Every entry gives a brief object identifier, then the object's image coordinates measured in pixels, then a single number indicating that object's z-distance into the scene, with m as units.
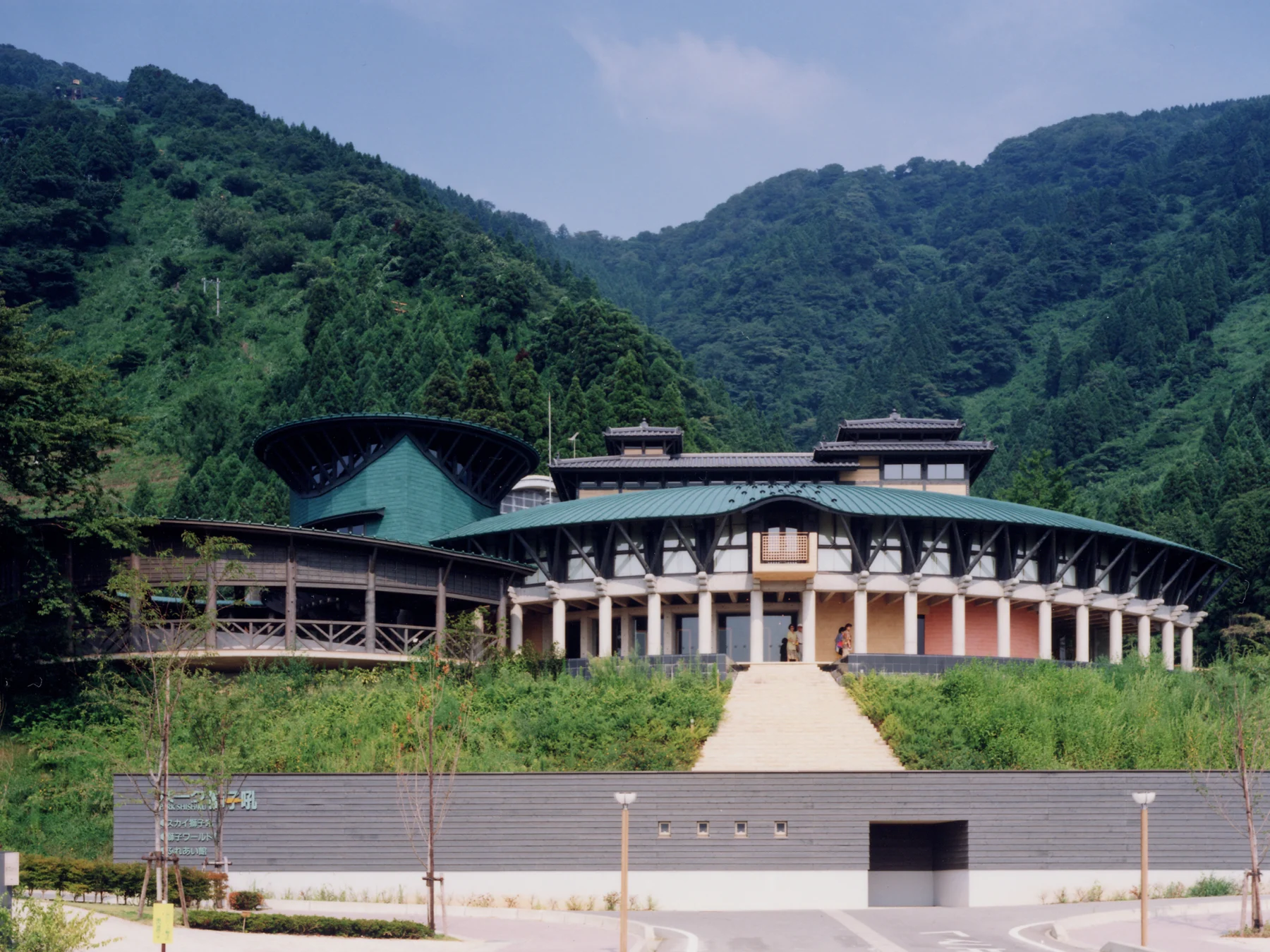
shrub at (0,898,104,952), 18.61
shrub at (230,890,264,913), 26.14
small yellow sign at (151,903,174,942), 19.42
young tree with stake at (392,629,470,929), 26.90
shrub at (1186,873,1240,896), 28.45
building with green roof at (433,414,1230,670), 45.25
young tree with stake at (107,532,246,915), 28.28
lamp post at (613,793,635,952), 21.34
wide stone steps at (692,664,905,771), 32.19
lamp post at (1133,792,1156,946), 22.45
